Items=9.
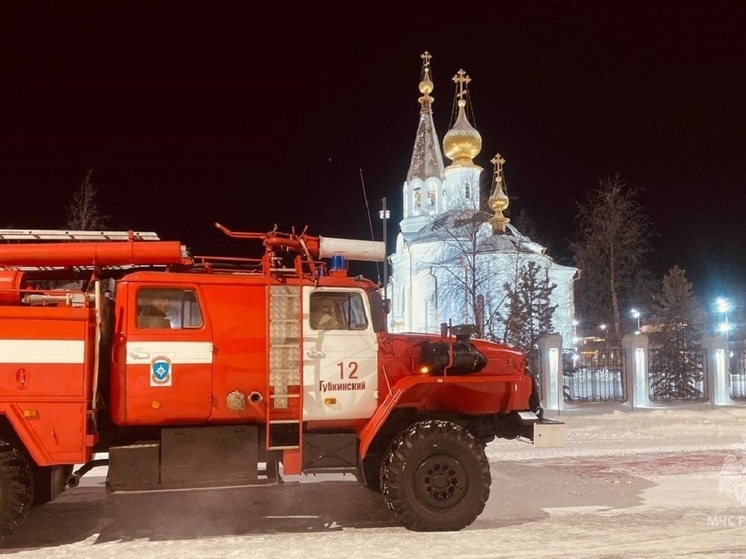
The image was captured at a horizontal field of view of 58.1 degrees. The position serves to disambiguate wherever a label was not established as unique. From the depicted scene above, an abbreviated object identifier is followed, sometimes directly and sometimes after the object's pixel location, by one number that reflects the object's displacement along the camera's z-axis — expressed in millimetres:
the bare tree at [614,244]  37312
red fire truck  6395
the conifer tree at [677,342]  25203
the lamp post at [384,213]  20734
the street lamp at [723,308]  46344
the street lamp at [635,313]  47384
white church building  30625
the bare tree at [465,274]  26484
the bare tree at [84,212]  25234
